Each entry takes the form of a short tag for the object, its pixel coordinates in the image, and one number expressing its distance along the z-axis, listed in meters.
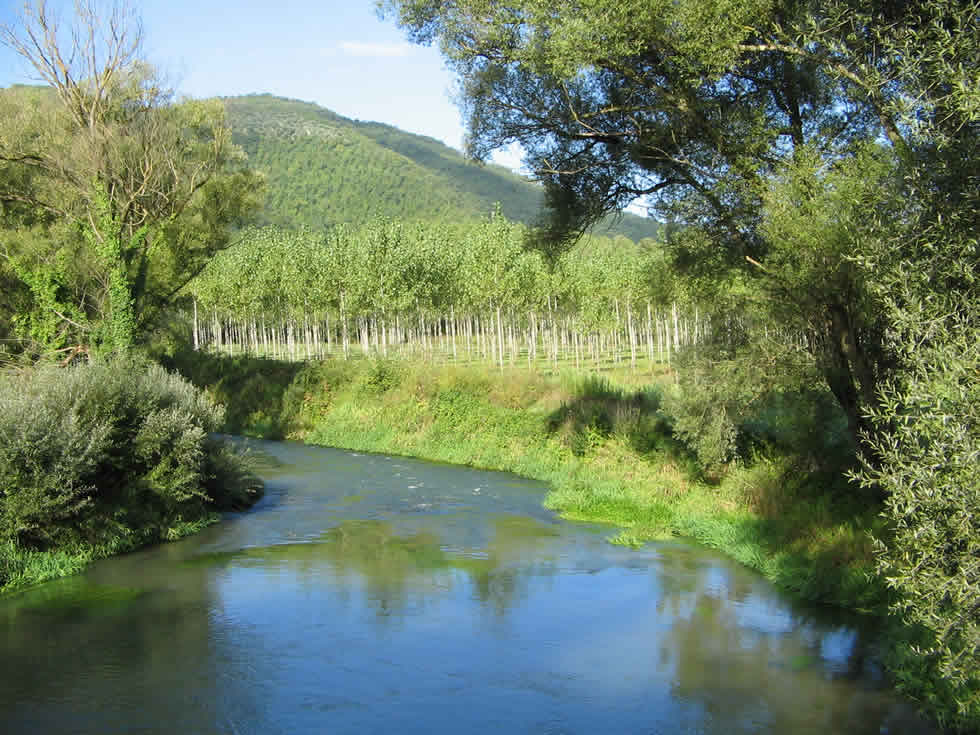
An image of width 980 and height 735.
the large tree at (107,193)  24.14
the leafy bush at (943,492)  6.00
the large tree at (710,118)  12.06
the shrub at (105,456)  14.38
